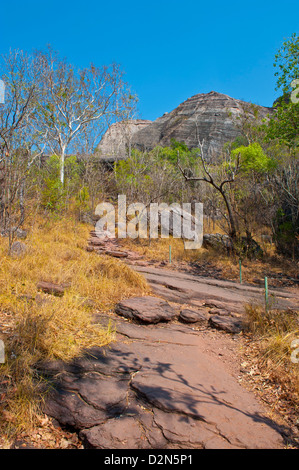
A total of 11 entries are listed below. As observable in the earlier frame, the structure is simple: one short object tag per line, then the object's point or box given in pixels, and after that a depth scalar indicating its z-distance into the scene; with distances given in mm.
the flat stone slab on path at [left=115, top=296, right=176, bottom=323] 5622
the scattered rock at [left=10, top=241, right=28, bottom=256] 7168
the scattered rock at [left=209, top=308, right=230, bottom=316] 6451
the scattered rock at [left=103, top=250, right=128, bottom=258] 11555
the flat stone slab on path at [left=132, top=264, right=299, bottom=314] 7009
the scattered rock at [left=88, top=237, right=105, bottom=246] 13189
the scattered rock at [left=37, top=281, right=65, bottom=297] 5781
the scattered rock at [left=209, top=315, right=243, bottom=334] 5710
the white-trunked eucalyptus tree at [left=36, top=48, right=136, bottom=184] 19219
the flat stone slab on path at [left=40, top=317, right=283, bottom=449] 2848
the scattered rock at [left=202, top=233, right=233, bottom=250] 12875
